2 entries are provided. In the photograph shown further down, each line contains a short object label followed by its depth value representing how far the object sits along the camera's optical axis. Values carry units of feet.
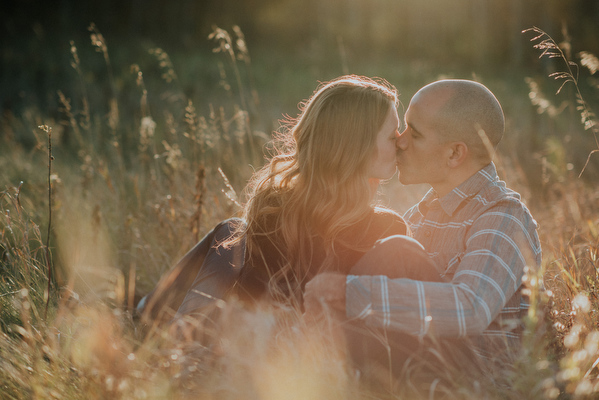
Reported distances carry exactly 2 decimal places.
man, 6.08
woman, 7.32
